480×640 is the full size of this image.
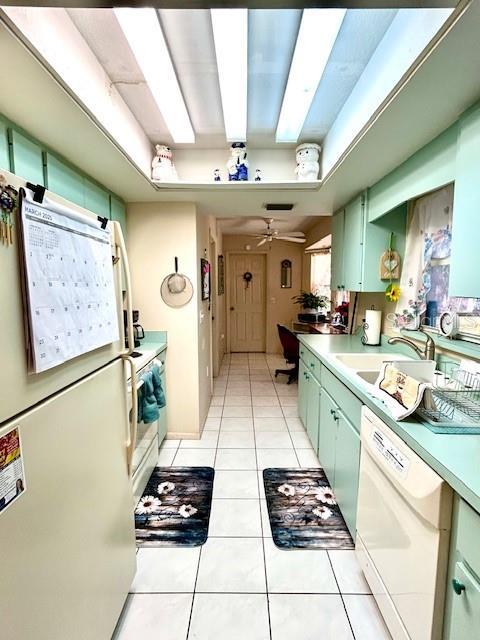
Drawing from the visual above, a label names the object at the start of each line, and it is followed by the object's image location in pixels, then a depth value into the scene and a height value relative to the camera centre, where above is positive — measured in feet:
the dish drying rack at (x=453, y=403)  3.53 -1.59
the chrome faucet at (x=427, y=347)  5.57 -1.13
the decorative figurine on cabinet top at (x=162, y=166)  7.27 +2.89
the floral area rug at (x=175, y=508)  5.67 -4.60
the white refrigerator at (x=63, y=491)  2.25 -1.90
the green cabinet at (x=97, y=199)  6.28 +1.96
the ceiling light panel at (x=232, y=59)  3.91 +3.41
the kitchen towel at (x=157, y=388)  7.04 -2.34
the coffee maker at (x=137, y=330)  8.44 -1.19
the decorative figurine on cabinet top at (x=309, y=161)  7.12 +2.94
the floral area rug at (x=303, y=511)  5.59 -4.60
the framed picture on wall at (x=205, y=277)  10.07 +0.36
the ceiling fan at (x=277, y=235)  16.21 +2.91
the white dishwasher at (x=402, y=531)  2.91 -2.80
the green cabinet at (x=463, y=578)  2.54 -2.52
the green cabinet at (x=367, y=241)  7.55 +1.16
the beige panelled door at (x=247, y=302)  21.20 -1.05
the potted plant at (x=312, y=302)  18.01 -0.91
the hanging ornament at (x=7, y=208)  2.19 +0.58
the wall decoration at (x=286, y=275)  20.98 +0.81
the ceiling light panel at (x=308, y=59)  3.87 +3.38
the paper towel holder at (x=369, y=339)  8.08 -1.39
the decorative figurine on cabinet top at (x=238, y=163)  7.16 +2.89
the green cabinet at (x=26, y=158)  4.27 +1.92
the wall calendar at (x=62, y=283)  2.42 +0.05
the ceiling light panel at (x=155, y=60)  3.94 +3.45
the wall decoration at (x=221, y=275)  17.58 +0.72
